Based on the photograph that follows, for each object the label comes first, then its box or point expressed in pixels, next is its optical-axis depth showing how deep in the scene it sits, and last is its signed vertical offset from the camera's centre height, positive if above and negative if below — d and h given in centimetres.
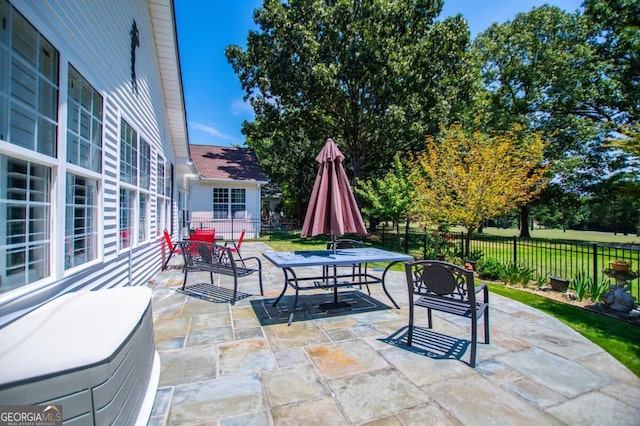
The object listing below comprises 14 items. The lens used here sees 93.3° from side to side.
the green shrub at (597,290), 537 -133
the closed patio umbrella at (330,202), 455 +20
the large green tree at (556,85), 1752 +821
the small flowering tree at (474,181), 822 +100
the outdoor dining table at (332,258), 416 -65
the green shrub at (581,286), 554 -131
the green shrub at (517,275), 676 -136
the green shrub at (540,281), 648 -146
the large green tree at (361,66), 1317 +693
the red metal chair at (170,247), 740 -84
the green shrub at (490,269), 741 -133
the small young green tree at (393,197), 1236 +76
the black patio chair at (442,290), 312 -84
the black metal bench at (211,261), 504 -88
